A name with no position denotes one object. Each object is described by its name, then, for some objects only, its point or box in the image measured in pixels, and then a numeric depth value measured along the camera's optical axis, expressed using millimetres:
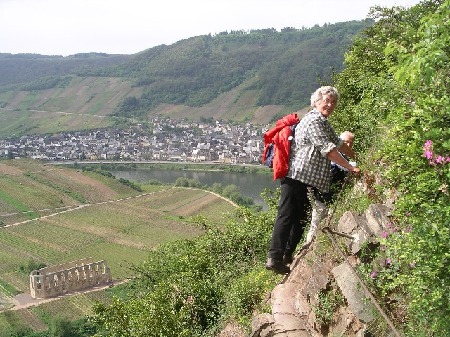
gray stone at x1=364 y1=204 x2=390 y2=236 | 5562
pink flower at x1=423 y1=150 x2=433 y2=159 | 4285
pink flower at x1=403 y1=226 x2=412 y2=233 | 4579
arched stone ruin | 46969
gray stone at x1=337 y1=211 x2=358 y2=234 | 5941
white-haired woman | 5742
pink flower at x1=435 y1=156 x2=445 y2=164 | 4230
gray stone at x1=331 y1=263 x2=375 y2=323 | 5152
